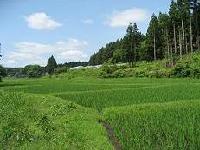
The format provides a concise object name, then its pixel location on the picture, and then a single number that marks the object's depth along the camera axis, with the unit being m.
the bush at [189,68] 24.13
